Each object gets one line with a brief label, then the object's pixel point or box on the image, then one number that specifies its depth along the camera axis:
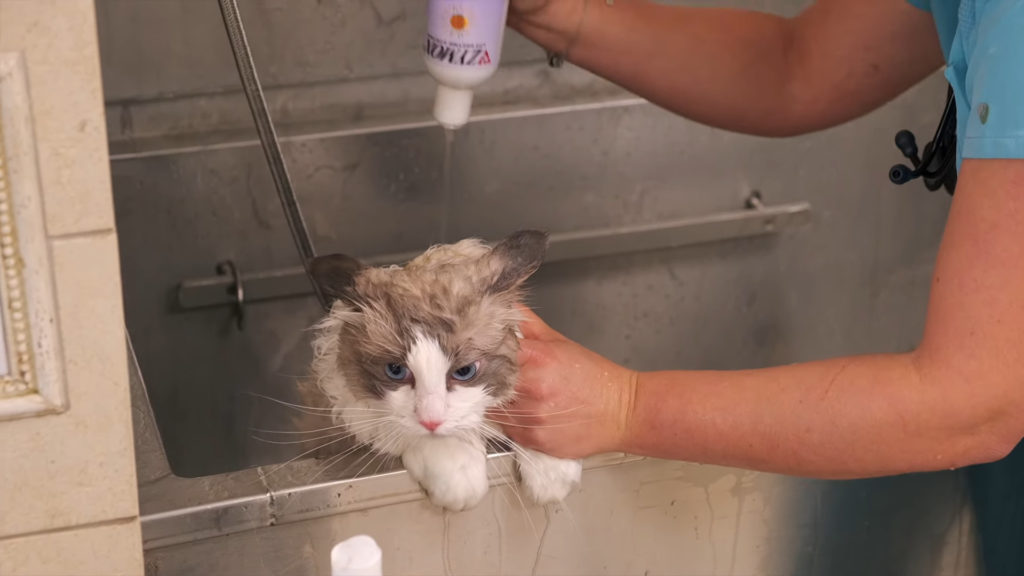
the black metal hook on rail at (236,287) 1.69
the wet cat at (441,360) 1.00
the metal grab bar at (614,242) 1.69
